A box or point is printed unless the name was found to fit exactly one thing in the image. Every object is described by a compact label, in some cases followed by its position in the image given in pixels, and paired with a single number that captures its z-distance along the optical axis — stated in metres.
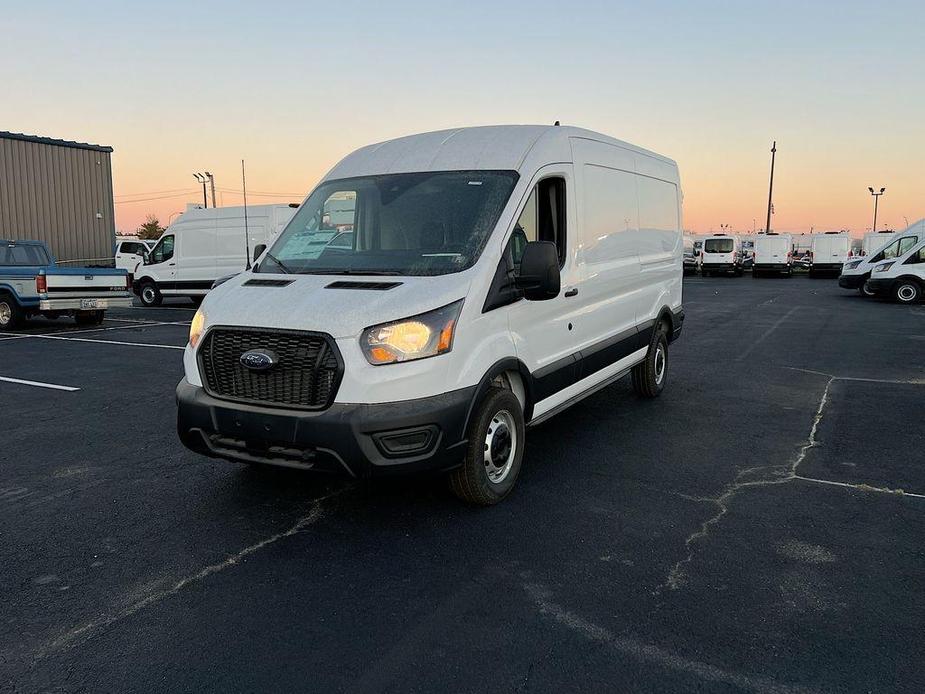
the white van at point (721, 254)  38.69
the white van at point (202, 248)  18.86
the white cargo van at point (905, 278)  20.02
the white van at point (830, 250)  36.25
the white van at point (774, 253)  36.28
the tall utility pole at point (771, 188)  61.75
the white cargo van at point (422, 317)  3.77
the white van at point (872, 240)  40.31
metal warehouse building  22.06
